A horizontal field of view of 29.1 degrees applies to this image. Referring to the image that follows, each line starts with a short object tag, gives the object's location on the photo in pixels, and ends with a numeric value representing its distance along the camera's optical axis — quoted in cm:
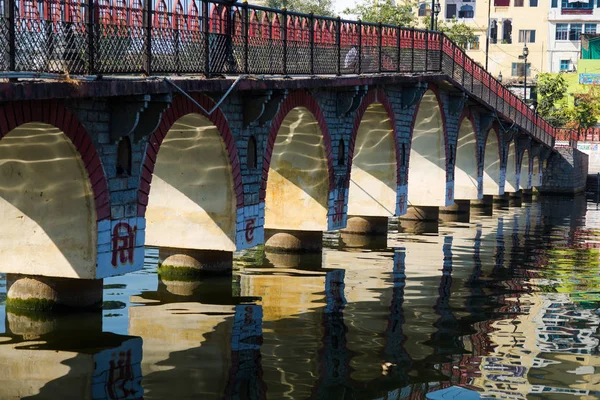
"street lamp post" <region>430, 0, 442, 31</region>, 4207
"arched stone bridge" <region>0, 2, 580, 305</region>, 1897
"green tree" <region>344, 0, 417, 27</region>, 8444
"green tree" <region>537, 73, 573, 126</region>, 8148
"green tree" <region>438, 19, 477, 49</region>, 8819
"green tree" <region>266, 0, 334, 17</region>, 10164
